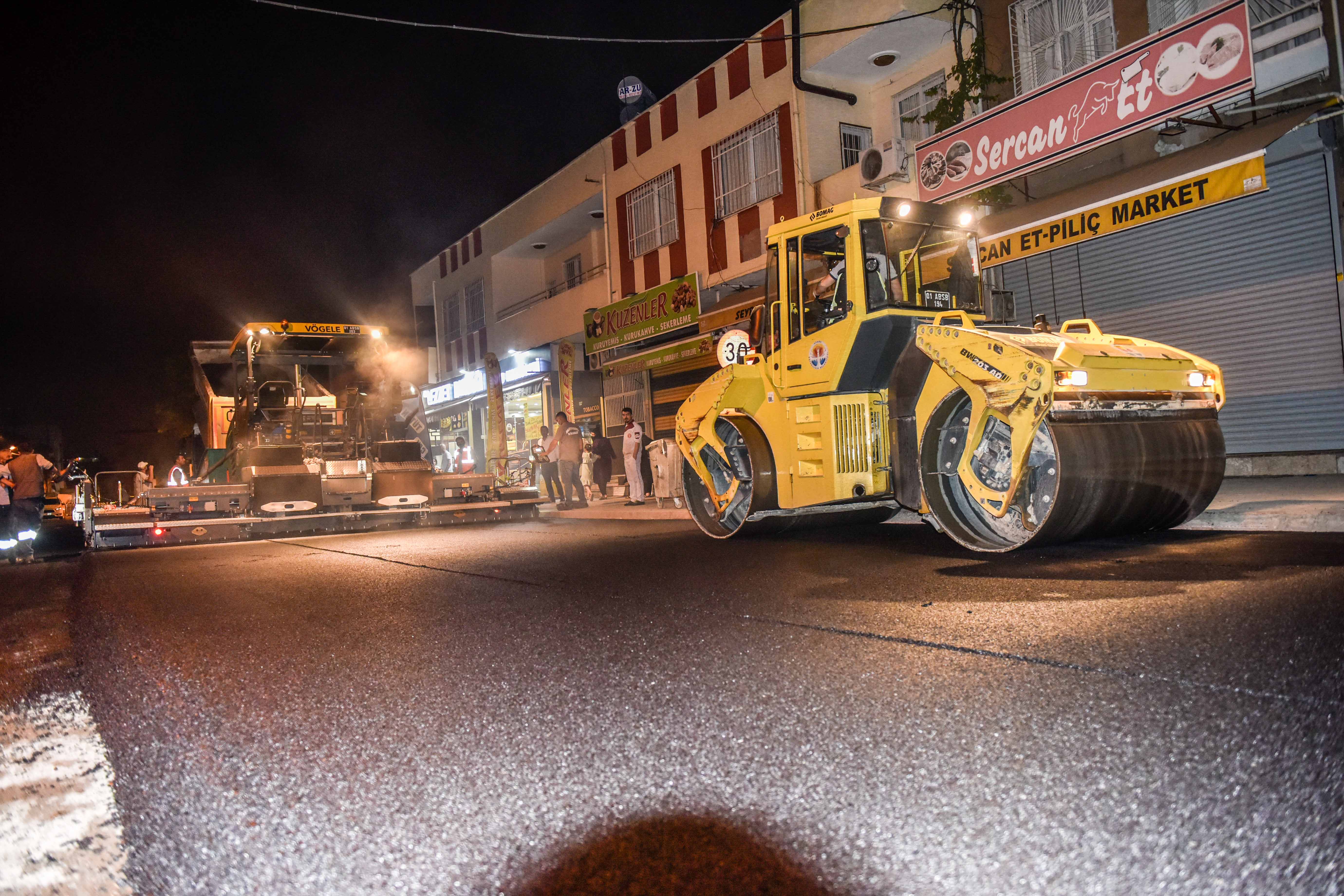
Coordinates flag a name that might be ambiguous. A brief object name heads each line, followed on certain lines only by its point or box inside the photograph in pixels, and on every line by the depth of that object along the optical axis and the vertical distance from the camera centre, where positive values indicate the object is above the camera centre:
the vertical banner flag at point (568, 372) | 25.70 +2.82
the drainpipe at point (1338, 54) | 10.13 +3.95
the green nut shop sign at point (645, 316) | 20.89 +3.65
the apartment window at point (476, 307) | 31.31 +5.88
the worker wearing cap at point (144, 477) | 21.33 +0.67
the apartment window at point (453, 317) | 33.09 +5.92
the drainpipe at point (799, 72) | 17.42 +7.20
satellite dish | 26.78 +10.79
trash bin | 15.84 -0.01
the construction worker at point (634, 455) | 17.28 +0.29
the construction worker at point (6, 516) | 12.23 -0.01
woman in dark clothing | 18.92 +0.24
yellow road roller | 6.25 +0.30
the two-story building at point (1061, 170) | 10.65 +3.91
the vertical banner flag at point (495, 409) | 20.44 +1.58
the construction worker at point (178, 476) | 19.30 +0.56
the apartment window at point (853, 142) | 18.45 +6.17
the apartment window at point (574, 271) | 27.98 +6.25
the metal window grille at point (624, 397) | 24.88 +2.01
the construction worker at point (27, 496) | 12.44 +0.22
